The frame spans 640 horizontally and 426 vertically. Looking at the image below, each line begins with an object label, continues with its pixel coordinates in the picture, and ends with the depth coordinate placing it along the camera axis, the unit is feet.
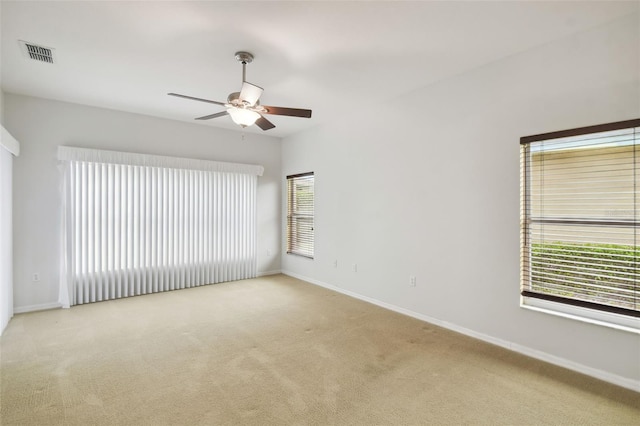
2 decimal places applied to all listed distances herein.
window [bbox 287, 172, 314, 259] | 19.52
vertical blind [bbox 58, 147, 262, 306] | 14.71
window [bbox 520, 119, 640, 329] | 8.09
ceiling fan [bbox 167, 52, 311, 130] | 9.29
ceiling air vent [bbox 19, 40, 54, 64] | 9.47
